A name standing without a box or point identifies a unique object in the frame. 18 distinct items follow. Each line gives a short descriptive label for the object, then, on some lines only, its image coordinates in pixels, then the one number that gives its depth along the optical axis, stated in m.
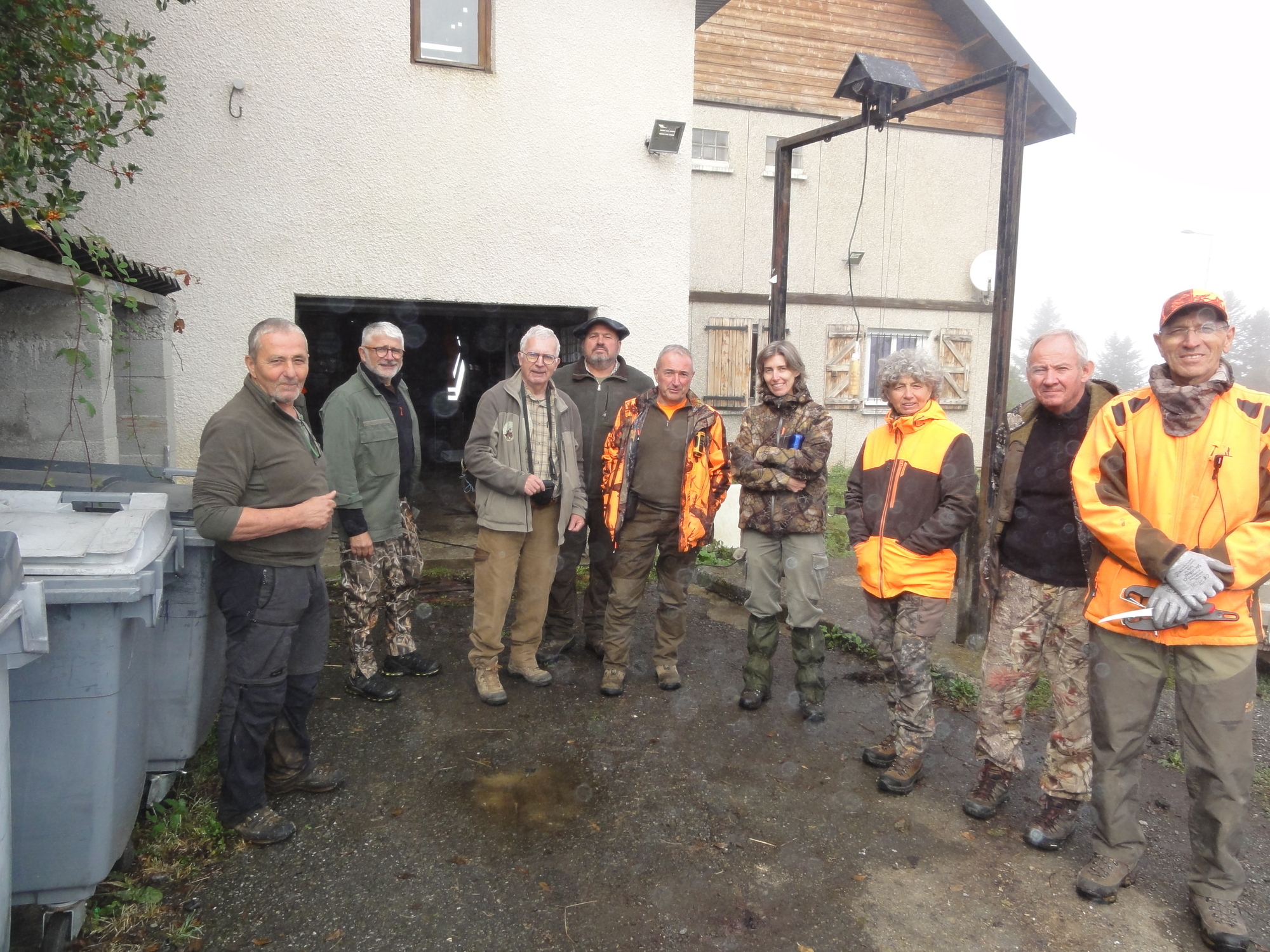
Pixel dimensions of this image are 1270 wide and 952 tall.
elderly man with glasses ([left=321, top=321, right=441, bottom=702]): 3.84
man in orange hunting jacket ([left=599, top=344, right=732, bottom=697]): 4.21
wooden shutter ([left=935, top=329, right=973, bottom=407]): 12.53
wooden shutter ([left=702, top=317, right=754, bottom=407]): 11.48
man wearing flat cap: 4.76
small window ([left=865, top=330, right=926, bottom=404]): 12.28
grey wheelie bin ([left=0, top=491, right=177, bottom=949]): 2.28
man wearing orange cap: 2.49
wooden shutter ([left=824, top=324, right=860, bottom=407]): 12.09
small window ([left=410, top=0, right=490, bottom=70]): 6.43
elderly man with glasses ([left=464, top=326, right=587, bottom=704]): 4.11
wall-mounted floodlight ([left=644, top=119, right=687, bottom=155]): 6.75
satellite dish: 12.23
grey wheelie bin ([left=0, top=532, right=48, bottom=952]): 2.00
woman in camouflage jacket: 3.94
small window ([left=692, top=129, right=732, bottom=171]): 11.37
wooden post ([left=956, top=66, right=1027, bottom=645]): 4.64
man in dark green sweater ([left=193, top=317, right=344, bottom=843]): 2.80
